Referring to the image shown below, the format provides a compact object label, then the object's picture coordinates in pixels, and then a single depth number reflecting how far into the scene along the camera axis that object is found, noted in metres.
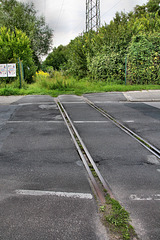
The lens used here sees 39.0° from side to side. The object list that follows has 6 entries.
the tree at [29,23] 38.53
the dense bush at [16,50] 18.95
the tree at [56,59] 51.38
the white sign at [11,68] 15.99
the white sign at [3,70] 15.91
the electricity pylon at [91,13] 32.75
